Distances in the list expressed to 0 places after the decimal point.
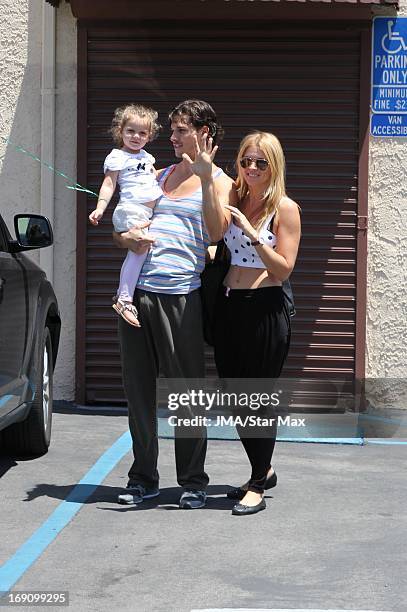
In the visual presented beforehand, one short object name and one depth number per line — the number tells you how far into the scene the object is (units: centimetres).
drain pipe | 916
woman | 569
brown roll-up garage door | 898
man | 569
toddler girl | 577
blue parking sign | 905
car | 625
